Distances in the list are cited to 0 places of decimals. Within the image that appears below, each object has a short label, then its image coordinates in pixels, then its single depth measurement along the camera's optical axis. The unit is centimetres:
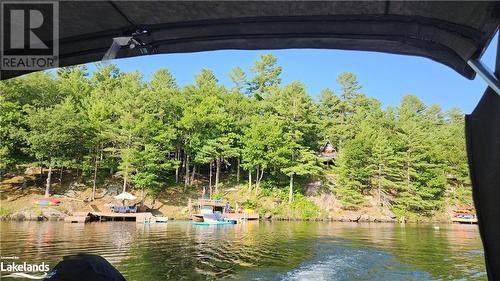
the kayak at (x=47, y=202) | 2223
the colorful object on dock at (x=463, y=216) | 2907
